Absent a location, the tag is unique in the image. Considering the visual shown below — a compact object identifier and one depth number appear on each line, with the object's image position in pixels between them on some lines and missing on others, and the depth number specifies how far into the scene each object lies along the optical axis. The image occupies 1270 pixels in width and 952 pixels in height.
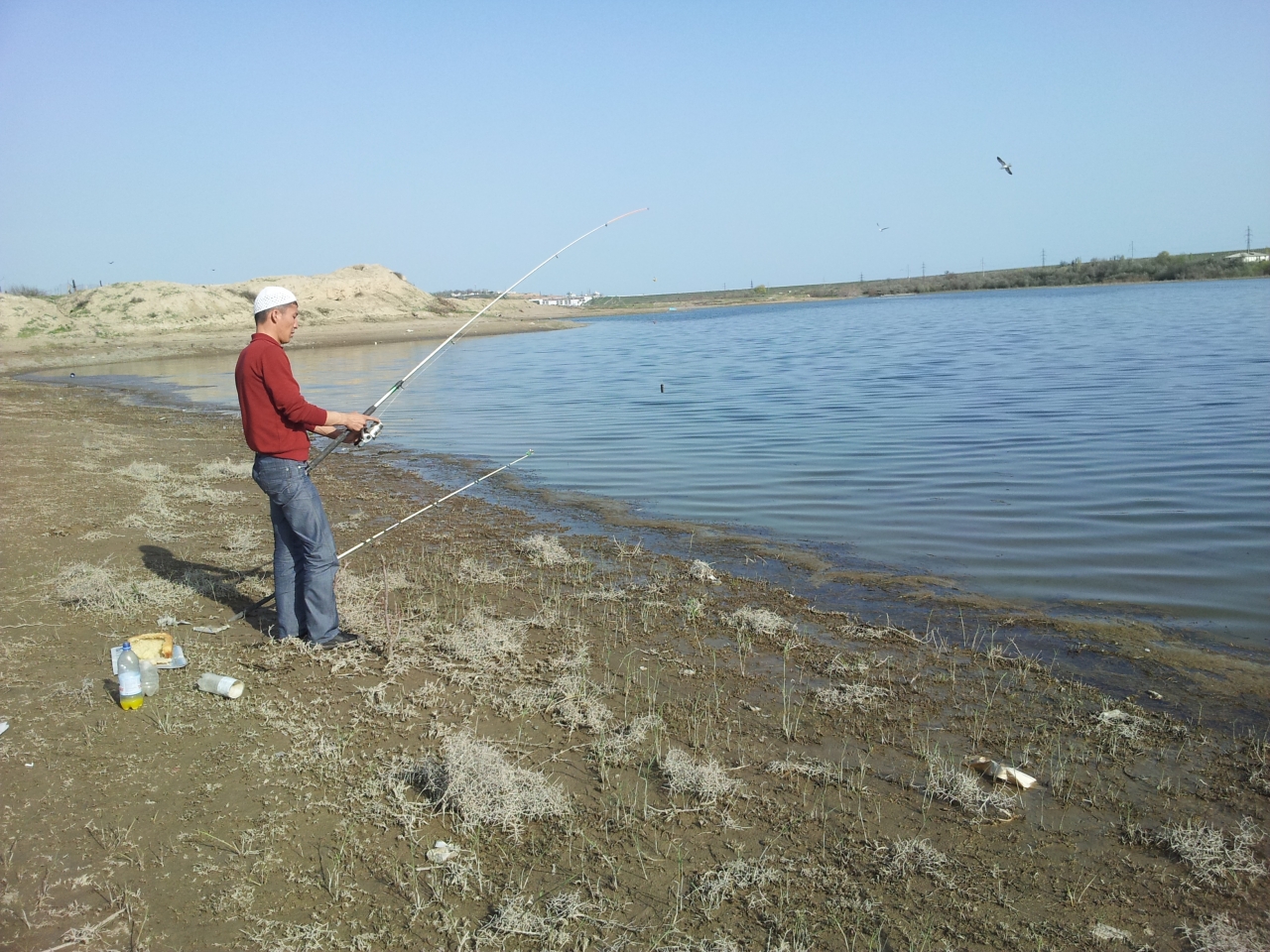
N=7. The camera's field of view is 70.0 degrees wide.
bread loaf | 5.31
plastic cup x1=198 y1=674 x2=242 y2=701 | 5.00
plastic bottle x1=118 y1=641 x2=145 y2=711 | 4.79
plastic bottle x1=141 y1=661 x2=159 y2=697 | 4.97
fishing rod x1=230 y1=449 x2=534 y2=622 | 6.17
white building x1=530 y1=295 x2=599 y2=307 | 141.81
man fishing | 5.36
